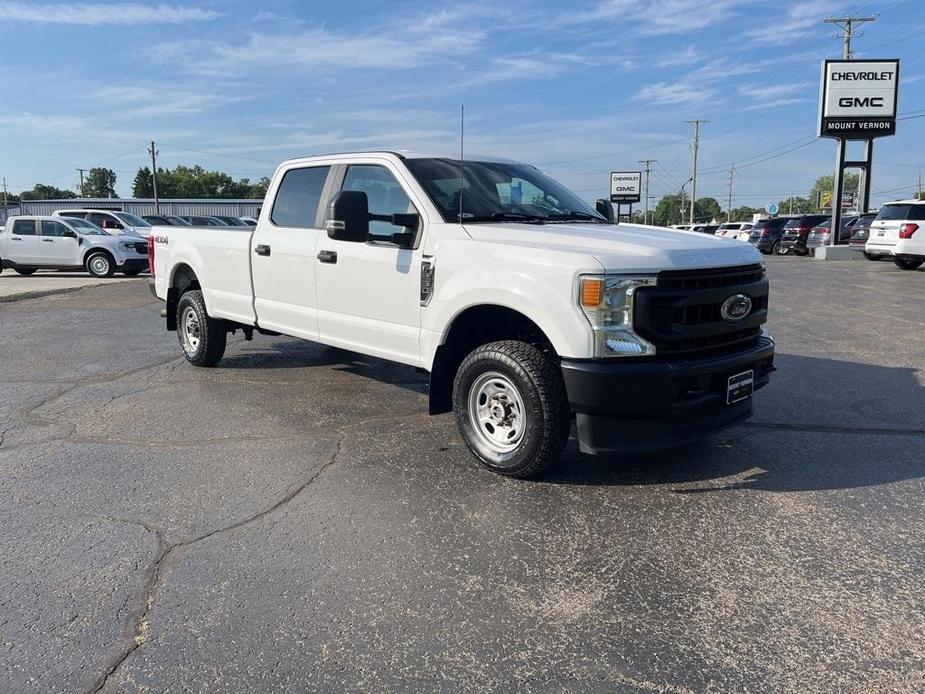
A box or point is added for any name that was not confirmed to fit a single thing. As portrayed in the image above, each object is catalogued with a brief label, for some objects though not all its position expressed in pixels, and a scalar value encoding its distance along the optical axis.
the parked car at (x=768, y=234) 33.56
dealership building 74.31
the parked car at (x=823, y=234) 28.39
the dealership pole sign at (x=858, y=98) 28.23
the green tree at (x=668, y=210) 142.12
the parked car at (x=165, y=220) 26.25
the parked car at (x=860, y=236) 24.28
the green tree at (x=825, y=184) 146.62
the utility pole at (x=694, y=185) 78.00
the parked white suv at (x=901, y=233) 19.16
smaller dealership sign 59.47
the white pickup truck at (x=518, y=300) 3.90
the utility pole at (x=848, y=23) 46.00
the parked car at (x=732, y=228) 40.66
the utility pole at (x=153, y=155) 72.28
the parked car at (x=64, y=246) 20.66
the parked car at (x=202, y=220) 27.62
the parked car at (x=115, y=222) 23.45
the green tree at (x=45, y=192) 149.98
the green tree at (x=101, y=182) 142.38
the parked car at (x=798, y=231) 31.56
